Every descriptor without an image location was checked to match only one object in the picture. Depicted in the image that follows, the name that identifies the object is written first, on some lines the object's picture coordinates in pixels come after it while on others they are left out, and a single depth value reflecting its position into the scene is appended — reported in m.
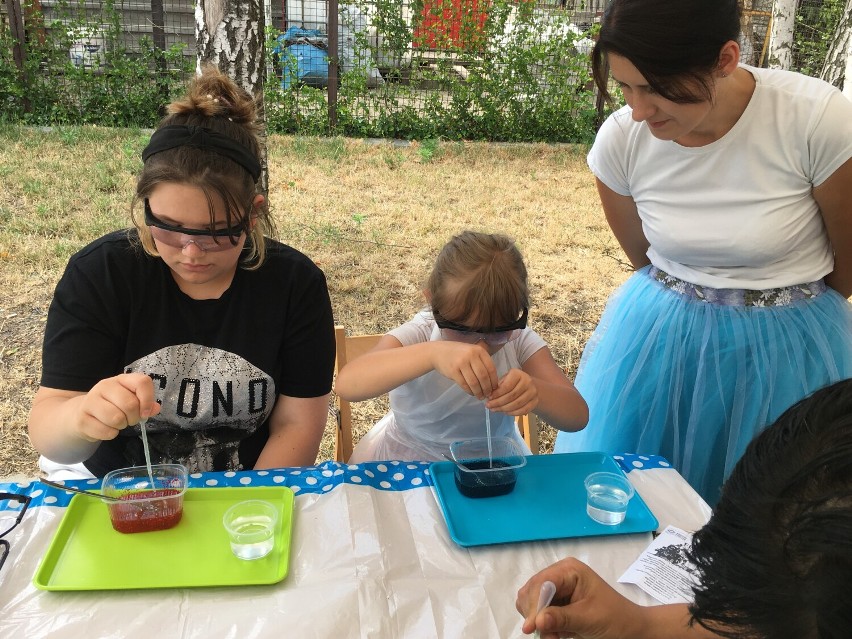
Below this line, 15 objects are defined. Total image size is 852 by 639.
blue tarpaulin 7.15
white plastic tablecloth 1.08
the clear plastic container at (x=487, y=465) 1.43
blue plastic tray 1.33
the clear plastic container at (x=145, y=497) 1.26
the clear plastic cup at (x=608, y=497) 1.37
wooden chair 2.11
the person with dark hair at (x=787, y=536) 0.60
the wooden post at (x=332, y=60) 6.61
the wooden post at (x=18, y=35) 6.46
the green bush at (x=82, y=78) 6.61
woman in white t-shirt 1.61
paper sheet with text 1.20
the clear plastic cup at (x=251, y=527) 1.20
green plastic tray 1.14
